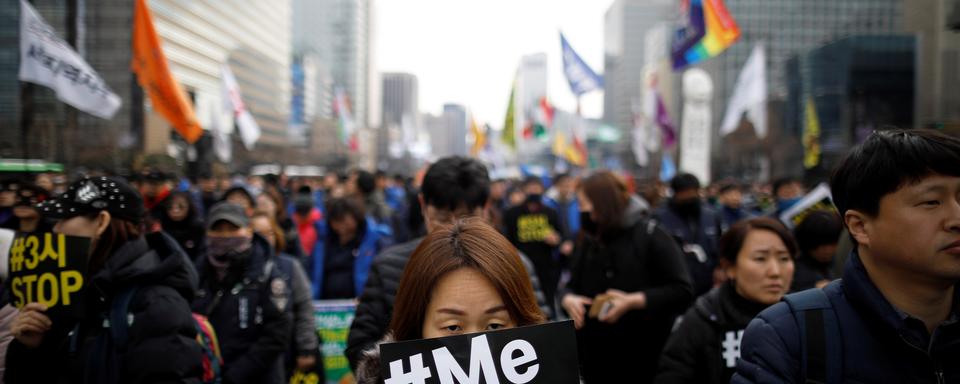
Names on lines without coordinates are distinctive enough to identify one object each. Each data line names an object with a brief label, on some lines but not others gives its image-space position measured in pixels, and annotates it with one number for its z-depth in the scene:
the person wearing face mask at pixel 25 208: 4.59
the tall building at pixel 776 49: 54.94
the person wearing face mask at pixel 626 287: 4.01
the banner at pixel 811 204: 5.23
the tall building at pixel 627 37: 162.50
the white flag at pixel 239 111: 13.35
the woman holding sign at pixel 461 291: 1.77
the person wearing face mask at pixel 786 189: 7.91
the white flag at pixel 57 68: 6.73
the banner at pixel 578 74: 15.34
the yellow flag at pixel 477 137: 30.53
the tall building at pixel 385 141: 133.75
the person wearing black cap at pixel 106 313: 2.57
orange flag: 8.24
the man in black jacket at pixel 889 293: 1.70
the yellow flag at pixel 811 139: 14.58
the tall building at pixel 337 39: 146.88
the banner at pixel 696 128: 14.52
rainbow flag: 10.80
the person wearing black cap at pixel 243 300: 3.85
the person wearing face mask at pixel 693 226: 6.41
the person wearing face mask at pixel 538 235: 8.25
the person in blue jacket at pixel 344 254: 6.11
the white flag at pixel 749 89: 12.92
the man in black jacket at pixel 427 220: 2.93
